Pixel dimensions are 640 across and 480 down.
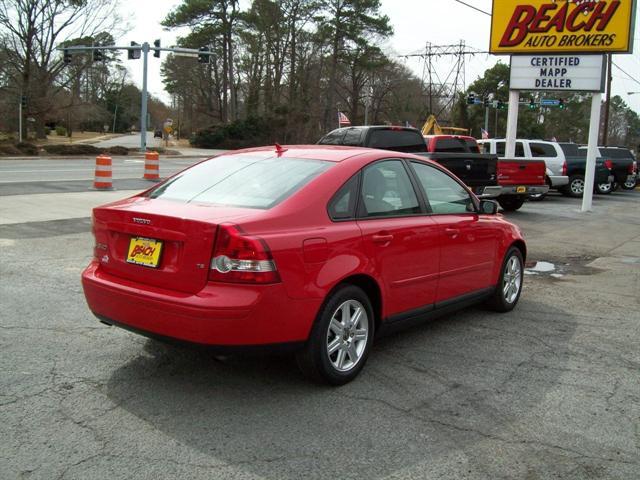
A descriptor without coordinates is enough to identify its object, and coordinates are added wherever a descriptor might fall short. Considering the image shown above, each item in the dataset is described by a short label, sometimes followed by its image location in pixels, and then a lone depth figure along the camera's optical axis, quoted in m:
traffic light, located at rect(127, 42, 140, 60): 36.88
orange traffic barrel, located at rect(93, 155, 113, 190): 15.73
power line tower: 59.25
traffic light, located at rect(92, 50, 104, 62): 38.28
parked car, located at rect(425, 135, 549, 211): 15.68
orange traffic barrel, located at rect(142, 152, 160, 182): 20.20
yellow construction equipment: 33.81
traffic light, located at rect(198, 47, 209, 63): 37.28
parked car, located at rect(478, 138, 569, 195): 21.14
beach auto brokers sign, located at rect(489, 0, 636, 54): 17.11
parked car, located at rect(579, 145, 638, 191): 26.12
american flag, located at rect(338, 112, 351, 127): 30.83
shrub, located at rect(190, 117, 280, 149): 57.50
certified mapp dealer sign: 17.73
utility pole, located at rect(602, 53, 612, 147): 39.85
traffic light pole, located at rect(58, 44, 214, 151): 35.75
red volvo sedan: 3.71
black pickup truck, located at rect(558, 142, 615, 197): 22.67
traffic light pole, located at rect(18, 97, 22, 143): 42.03
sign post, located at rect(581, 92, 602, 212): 17.86
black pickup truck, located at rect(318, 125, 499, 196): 13.59
